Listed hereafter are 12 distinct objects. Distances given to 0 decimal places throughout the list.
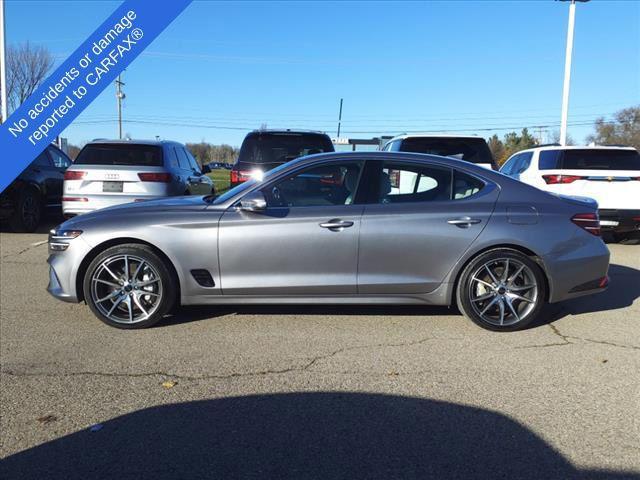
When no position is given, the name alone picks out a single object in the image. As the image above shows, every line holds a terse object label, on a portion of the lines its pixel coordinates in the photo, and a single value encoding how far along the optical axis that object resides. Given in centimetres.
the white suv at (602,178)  890
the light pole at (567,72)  2142
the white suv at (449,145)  891
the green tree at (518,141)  6781
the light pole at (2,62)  1662
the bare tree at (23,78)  3528
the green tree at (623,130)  5501
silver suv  880
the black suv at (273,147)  892
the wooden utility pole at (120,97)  5272
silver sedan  463
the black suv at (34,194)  990
